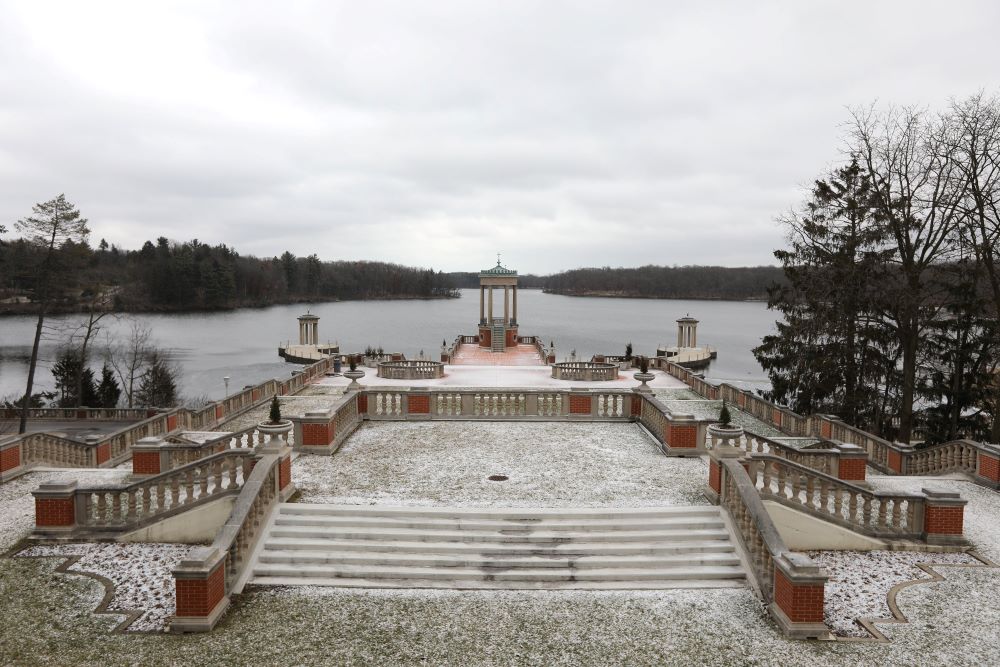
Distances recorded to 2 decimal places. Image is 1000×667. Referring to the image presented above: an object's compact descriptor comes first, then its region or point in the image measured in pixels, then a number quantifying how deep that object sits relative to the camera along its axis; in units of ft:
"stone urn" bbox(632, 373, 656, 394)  59.26
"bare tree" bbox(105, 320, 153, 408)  154.29
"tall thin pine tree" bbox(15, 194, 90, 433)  85.92
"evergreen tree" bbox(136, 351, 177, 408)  128.47
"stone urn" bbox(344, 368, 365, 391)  67.12
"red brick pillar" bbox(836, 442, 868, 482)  41.24
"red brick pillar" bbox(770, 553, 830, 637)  24.82
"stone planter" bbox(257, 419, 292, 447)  37.60
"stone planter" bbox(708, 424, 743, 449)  37.51
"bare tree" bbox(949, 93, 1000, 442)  57.72
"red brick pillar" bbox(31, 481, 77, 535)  31.60
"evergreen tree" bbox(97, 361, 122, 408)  119.03
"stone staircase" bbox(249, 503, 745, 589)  29.04
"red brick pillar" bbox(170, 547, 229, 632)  24.50
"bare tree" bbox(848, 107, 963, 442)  66.08
